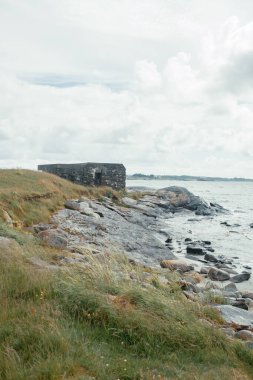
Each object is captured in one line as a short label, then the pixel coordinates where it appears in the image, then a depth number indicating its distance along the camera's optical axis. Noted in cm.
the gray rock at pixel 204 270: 1562
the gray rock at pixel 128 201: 3756
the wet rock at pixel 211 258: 1872
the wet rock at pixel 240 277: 1475
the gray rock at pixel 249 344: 608
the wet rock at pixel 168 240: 2362
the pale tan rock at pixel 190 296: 893
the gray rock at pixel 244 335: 680
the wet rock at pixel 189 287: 1073
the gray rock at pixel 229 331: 685
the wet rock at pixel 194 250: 2045
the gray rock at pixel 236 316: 775
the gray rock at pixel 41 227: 1647
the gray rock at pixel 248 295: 1202
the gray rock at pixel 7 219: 1538
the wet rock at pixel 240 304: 1012
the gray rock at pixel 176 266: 1522
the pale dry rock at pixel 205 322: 619
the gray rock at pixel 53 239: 1316
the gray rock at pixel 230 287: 1273
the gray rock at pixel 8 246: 884
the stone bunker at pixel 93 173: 4162
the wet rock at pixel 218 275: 1477
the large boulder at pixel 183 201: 4637
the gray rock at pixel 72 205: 2519
